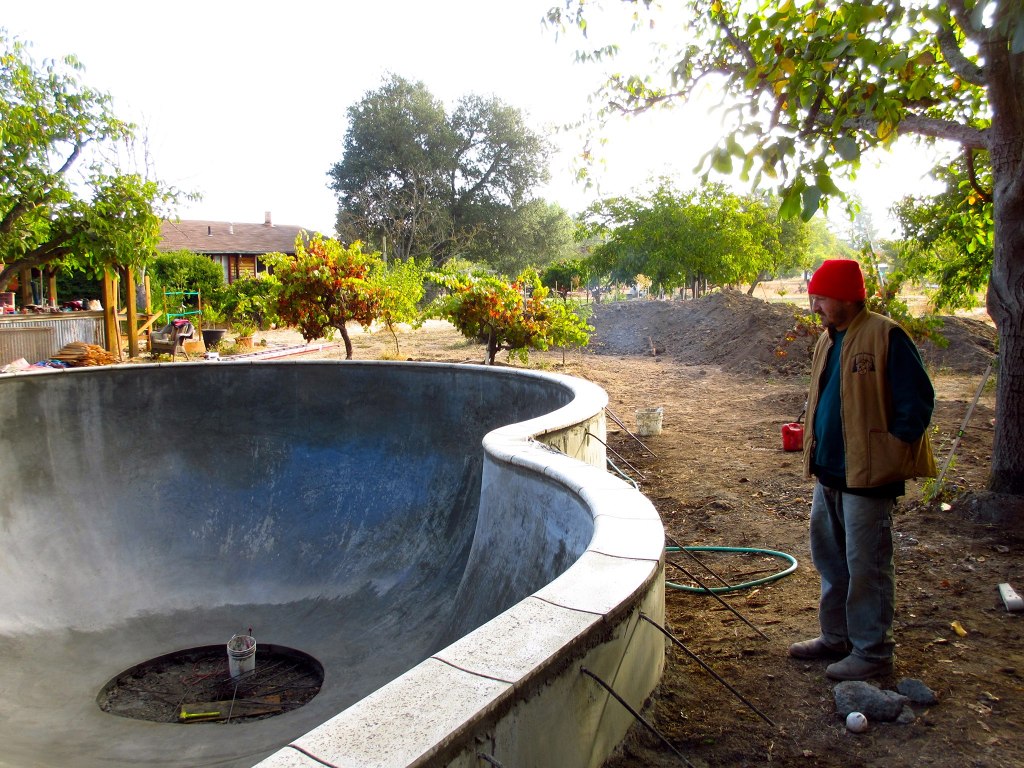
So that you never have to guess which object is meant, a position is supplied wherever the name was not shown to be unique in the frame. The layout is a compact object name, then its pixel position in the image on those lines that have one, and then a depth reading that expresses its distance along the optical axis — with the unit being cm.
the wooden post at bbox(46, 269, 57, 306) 2027
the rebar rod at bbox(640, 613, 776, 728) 245
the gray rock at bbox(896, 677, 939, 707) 273
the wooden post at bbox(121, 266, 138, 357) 1452
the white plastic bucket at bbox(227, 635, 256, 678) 484
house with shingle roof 3362
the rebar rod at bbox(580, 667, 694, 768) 199
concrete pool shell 243
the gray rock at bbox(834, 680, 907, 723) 262
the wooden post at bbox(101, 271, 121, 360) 1401
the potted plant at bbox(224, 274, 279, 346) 1981
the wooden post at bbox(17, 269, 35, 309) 2047
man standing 283
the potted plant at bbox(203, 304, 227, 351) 1768
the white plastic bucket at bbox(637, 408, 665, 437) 905
